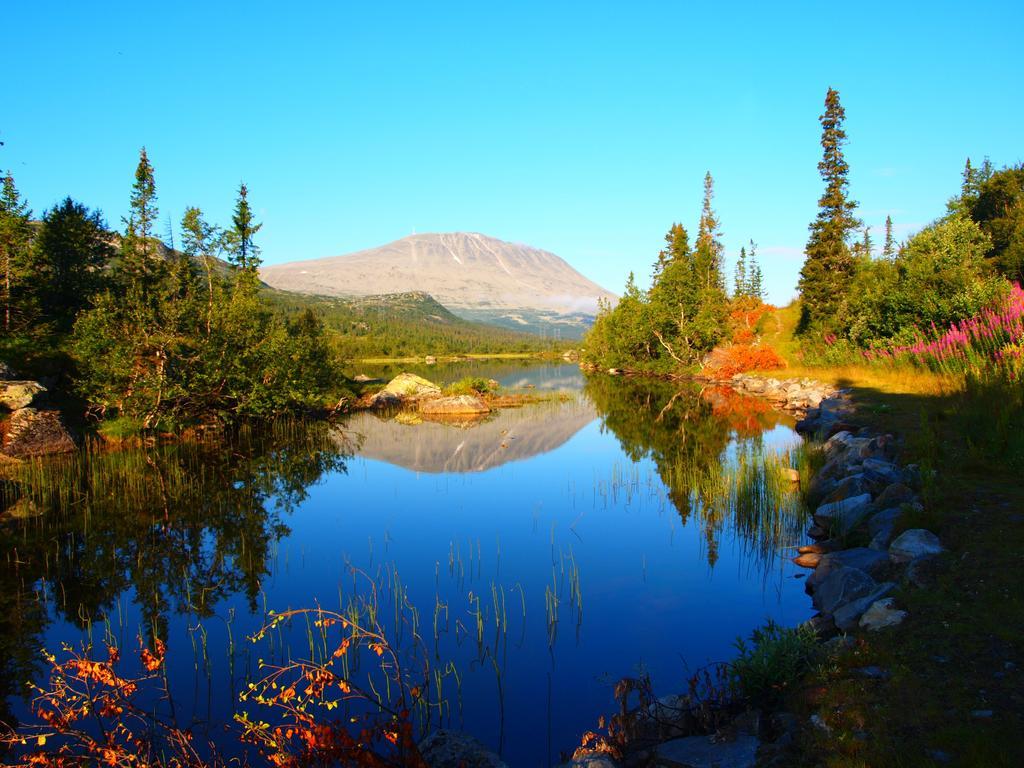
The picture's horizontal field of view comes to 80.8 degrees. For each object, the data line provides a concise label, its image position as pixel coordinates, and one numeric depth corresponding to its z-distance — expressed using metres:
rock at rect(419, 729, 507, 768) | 5.06
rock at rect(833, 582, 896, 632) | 6.92
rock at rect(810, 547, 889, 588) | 8.11
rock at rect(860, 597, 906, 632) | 6.37
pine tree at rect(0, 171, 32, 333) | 24.80
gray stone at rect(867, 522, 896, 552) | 8.80
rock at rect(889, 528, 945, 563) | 7.72
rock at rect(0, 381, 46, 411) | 19.72
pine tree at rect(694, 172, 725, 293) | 62.88
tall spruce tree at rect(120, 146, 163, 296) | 39.91
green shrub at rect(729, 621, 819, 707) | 5.91
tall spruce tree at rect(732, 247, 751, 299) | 95.31
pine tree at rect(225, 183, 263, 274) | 48.11
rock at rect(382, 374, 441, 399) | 40.62
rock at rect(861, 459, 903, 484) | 11.40
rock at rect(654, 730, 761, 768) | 4.94
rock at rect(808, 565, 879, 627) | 7.58
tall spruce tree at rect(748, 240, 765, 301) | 95.75
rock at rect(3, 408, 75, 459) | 19.25
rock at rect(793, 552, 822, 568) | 10.35
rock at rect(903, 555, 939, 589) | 7.02
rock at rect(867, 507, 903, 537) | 9.38
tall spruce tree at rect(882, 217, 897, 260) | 96.86
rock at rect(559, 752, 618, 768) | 5.04
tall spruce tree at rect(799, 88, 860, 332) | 47.34
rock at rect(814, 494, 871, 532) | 10.41
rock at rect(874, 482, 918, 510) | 9.99
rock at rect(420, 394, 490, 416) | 35.97
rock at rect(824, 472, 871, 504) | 11.35
